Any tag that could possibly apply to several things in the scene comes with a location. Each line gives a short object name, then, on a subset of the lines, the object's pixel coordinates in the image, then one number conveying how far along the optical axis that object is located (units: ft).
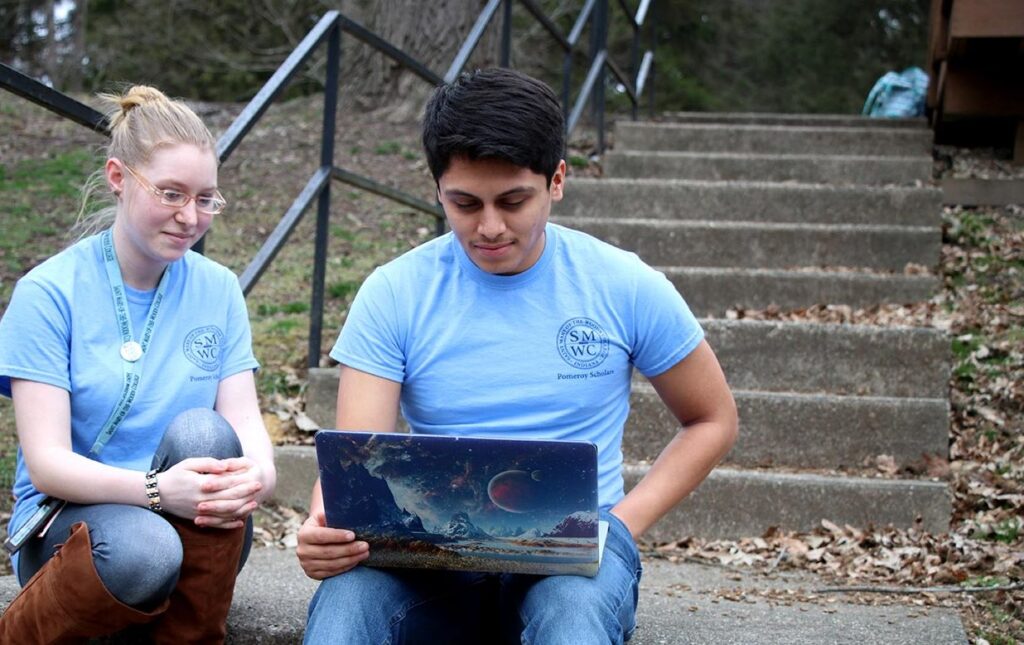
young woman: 6.32
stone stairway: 11.12
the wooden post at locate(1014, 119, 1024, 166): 18.94
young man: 6.26
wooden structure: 16.60
